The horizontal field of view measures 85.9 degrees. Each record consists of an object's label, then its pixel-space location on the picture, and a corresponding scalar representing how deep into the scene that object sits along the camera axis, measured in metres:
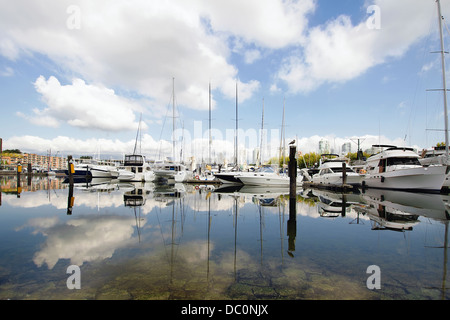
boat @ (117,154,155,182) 46.62
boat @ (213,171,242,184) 36.96
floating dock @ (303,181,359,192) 28.25
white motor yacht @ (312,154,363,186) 31.23
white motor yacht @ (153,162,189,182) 43.86
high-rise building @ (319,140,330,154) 165.16
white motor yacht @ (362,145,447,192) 24.27
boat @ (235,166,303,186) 35.59
